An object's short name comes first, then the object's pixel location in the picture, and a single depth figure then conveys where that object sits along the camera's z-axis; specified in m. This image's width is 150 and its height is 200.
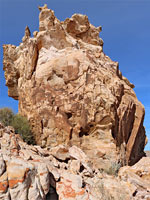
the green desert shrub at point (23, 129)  9.82
